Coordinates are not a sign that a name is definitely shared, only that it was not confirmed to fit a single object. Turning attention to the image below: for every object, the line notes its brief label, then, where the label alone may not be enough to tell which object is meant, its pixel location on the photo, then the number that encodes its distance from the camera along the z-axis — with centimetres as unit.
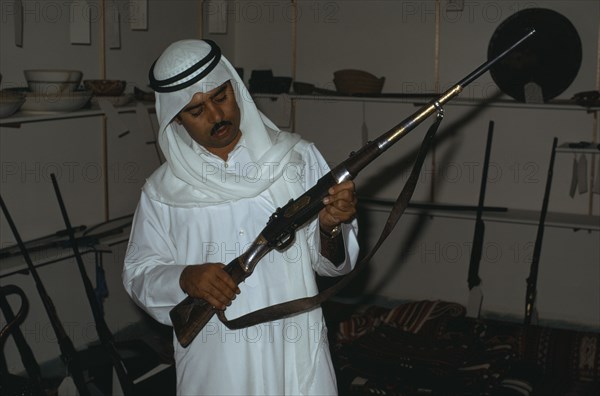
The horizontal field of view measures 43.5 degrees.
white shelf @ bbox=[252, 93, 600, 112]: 378
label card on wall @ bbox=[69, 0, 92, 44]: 352
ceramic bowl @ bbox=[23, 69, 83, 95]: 309
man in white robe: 177
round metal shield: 392
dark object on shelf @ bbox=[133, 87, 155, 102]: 385
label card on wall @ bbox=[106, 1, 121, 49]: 376
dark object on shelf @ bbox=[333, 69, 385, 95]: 425
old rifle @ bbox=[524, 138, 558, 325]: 352
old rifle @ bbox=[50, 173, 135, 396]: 275
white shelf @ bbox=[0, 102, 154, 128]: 295
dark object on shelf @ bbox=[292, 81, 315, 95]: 441
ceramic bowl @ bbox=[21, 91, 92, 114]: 307
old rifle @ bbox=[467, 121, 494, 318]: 378
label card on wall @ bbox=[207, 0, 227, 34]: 458
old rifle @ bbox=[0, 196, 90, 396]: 277
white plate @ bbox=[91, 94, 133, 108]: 351
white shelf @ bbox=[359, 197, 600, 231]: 380
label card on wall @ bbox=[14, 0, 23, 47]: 319
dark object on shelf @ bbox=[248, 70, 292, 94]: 450
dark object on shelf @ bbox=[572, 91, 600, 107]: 370
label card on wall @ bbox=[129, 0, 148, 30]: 393
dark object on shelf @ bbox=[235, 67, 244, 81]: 462
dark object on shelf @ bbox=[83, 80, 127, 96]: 348
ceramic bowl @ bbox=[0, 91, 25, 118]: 285
